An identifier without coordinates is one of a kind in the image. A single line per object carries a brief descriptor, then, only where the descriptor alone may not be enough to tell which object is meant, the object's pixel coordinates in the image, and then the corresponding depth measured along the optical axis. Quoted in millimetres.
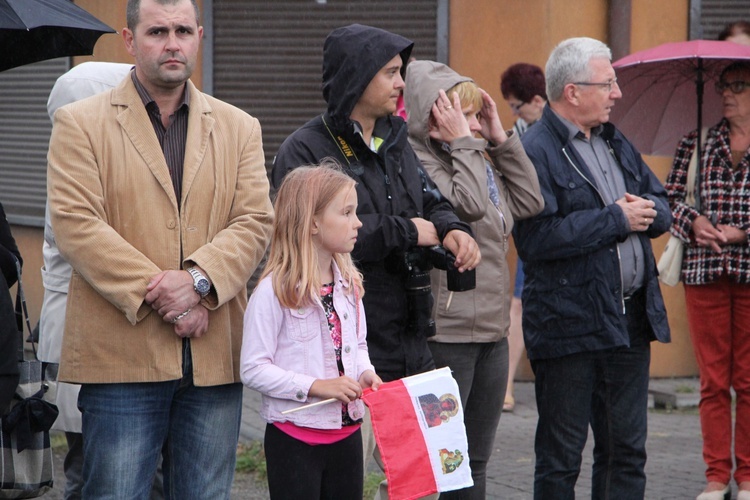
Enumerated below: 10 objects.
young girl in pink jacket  6186
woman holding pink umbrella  9737
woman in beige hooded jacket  7690
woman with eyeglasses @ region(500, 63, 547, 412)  12731
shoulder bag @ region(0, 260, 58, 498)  6743
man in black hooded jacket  7012
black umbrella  7057
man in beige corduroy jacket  6100
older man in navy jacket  8112
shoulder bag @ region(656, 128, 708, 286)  9999
